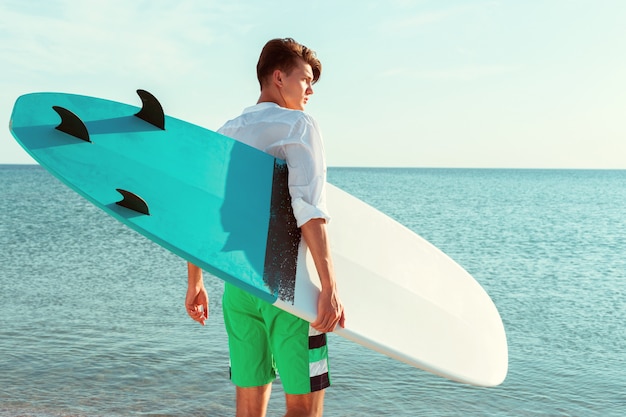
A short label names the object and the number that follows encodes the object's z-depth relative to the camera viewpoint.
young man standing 1.85
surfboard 1.90
